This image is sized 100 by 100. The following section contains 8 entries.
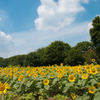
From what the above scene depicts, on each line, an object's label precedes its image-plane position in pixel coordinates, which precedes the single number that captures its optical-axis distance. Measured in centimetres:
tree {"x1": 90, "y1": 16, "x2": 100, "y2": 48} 2049
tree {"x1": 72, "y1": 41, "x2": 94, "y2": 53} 3616
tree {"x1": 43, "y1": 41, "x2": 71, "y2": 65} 2755
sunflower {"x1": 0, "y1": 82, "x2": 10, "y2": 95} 189
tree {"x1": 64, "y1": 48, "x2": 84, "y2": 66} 2427
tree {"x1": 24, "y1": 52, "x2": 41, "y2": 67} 2406
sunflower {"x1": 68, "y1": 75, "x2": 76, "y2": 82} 224
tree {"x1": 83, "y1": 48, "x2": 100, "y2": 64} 2046
